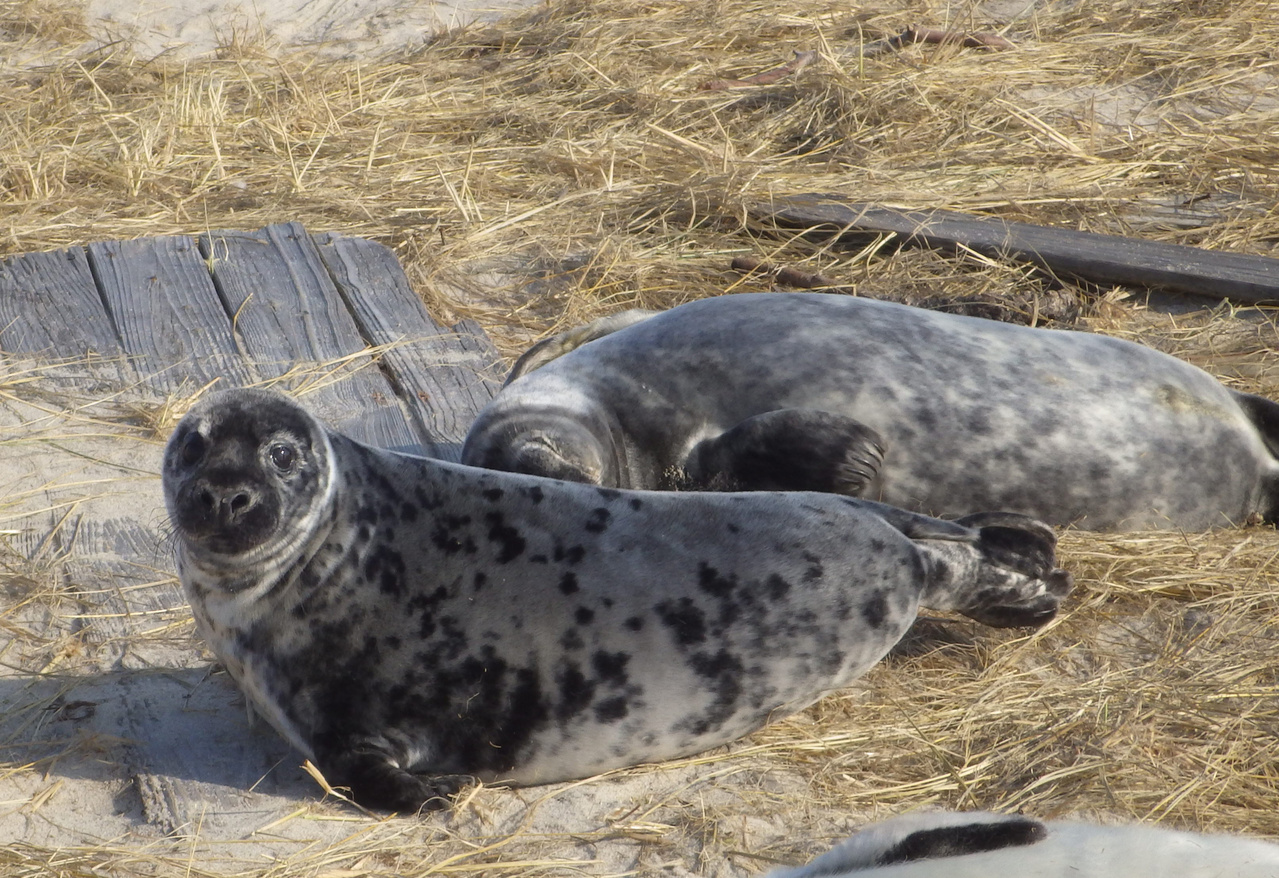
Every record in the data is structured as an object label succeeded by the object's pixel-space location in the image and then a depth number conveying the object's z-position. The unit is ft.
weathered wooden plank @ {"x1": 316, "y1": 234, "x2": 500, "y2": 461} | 27.81
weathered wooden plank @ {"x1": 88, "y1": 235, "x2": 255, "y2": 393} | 28.96
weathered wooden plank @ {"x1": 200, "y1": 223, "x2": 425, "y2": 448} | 27.73
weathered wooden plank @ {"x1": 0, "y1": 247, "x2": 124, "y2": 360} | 30.01
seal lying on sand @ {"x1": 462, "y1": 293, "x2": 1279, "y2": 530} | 22.58
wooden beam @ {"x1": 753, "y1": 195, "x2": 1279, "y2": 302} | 33.17
